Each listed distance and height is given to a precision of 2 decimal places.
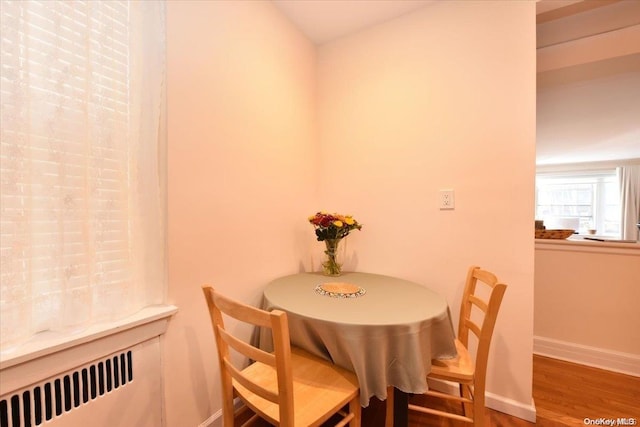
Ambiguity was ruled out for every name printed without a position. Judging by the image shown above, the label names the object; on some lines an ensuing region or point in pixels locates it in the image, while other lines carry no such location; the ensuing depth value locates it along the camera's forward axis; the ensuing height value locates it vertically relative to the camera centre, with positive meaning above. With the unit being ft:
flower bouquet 5.51 -0.43
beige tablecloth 3.34 -1.62
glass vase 5.74 -1.13
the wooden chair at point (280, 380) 2.62 -2.23
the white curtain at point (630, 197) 19.52 +0.72
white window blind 2.52 +0.54
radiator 2.57 -2.00
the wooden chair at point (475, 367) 3.64 -2.33
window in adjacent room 21.08 +0.52
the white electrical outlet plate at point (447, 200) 5.42 +0.18
